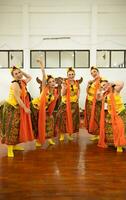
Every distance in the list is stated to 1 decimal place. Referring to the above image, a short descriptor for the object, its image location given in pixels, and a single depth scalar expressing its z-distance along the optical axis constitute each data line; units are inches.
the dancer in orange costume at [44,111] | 193.8
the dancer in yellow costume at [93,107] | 213.9
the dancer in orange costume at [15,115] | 175.2
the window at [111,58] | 406.0
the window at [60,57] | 406.9
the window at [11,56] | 408.2
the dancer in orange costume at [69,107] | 215.5
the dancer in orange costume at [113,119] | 188.2
